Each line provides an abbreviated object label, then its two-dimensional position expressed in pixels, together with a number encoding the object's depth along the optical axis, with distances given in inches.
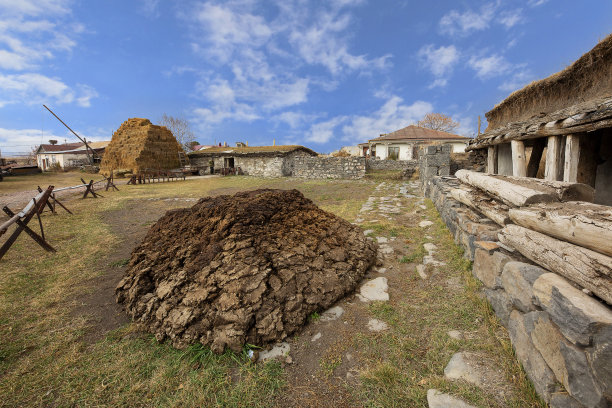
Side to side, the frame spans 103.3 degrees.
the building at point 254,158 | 954.1
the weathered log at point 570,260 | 55.6
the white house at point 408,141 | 1175.0
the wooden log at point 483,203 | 117.0
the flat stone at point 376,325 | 94.6
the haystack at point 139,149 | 956.0
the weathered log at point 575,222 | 59.8
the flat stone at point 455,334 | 85.8
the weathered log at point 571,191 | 92.7
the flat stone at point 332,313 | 102.5
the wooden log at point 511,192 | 94.3
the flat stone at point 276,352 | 85.0
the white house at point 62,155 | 1429.6
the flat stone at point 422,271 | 131.0
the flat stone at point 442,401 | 62.8
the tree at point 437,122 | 1541.6
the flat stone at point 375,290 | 115.3
